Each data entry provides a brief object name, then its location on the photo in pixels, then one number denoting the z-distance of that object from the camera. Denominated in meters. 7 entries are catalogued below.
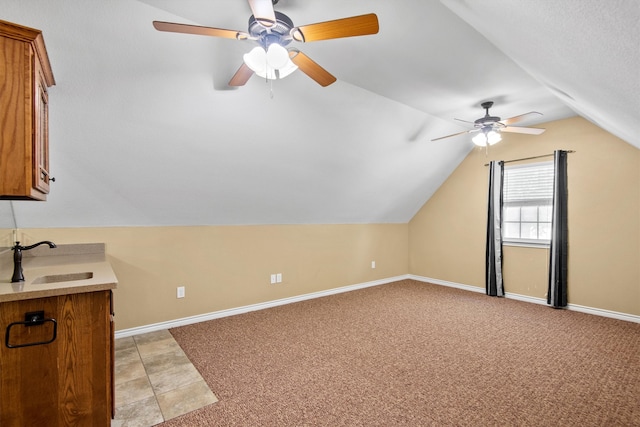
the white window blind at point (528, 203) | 4.37
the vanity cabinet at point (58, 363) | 1.43
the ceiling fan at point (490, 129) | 3.37
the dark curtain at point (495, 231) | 4.71
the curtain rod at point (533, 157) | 4.11
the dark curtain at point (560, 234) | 4.07
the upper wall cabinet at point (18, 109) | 1.41
